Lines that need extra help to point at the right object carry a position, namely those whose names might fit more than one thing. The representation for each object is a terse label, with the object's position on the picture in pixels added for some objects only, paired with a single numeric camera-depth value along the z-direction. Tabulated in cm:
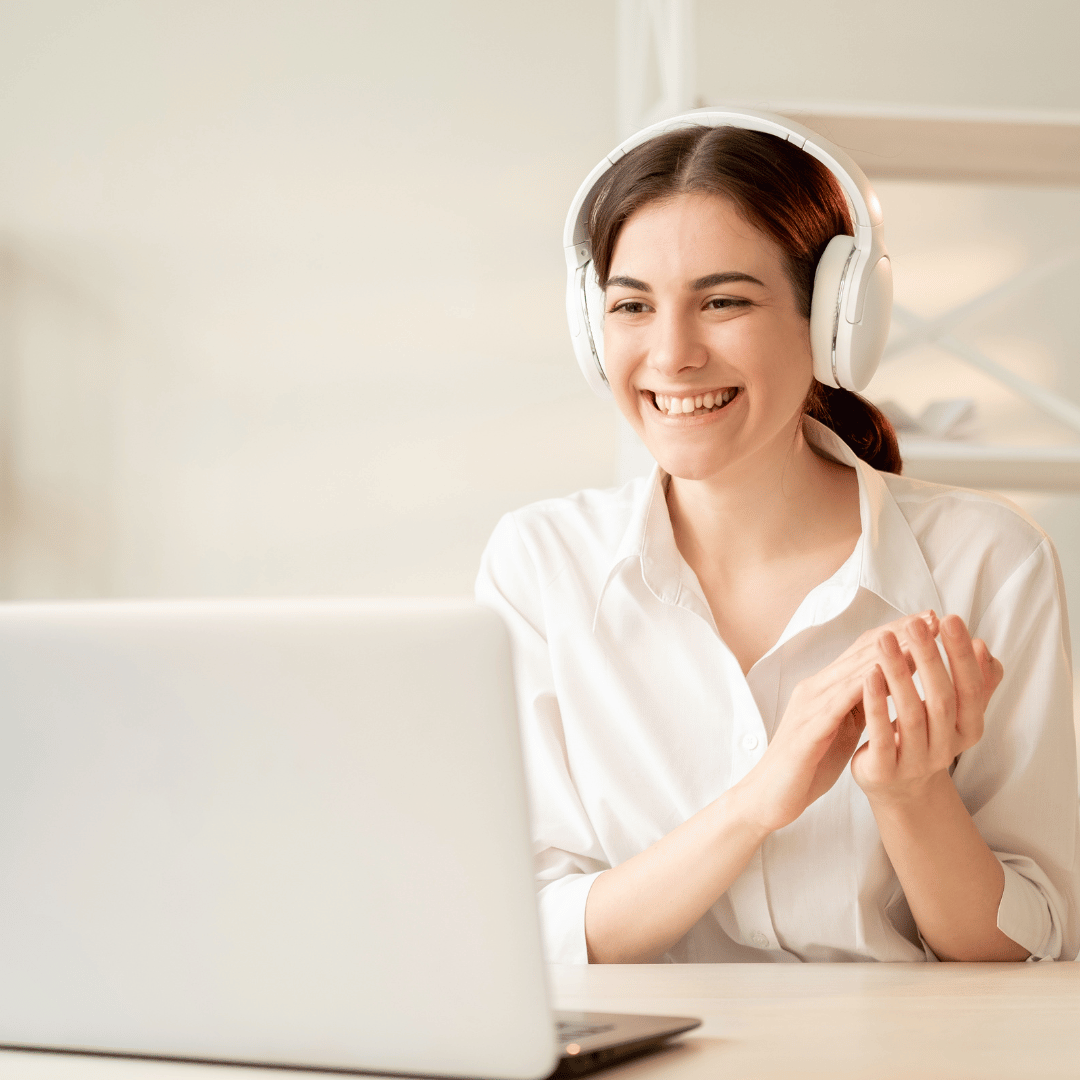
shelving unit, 231
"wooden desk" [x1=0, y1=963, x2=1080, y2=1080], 160
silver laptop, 142
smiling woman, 192
